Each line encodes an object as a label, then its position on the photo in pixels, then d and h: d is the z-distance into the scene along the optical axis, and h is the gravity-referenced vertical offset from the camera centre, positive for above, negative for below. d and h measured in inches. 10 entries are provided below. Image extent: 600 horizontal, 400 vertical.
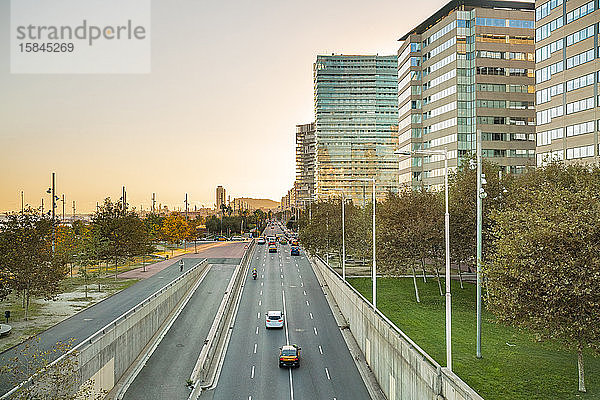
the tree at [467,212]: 1628.9 -0.4
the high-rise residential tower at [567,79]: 2235.5 +623.6
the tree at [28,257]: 1568.7 -138.7
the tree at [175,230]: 4040.4 -139.4
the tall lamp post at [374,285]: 1341.0 -196.1
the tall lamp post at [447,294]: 797.9 -136.1
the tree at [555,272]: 721.6 -89.2
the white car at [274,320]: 1696.6 -365.0
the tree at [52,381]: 730.8 -263.4
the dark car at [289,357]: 1304.1 -375.7
